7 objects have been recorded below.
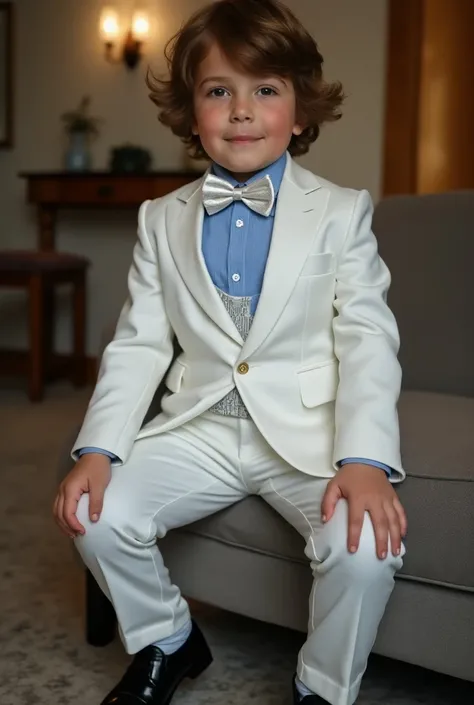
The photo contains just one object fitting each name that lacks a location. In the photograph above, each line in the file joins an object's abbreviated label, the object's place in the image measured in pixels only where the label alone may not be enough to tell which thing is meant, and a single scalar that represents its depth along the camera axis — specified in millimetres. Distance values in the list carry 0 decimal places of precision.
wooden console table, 3533
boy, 1147
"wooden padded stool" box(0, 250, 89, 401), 3338
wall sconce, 3773
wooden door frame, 3455
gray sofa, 1102
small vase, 3857
